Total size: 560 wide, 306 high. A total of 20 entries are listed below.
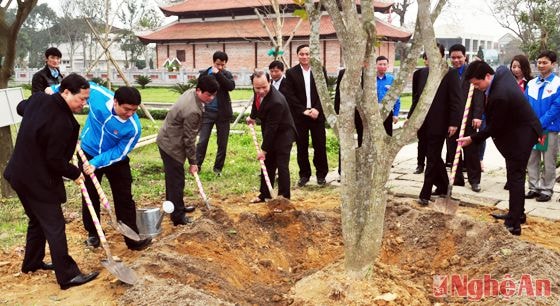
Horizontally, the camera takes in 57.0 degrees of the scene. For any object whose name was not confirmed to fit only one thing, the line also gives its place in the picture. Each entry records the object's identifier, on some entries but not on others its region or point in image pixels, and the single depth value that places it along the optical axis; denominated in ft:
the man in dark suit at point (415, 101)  21.08
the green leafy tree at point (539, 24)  55.93
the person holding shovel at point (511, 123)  15.76
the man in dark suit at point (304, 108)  21.91
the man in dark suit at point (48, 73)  22.09
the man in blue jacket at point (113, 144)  13.64
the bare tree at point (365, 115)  11.06
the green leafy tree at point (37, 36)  163.39
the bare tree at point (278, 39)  34.73
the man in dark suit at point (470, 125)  21.07
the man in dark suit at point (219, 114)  24.68
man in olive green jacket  16.10
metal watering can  15.84
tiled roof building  93.20
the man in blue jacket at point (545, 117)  19.27
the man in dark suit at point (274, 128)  18.28
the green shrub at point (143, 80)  96.75
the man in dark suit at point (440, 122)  19.10
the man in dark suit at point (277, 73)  21.47
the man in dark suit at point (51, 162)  11.93
